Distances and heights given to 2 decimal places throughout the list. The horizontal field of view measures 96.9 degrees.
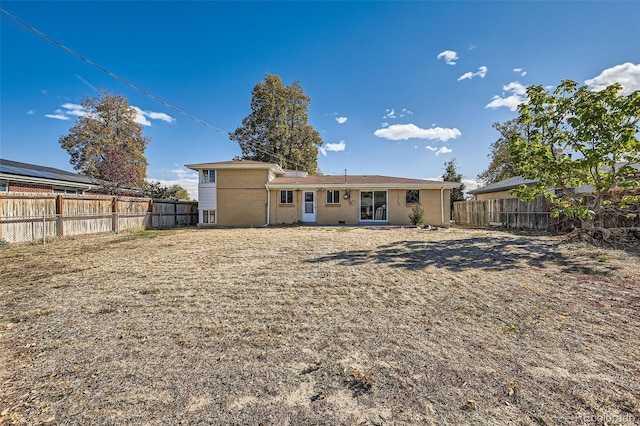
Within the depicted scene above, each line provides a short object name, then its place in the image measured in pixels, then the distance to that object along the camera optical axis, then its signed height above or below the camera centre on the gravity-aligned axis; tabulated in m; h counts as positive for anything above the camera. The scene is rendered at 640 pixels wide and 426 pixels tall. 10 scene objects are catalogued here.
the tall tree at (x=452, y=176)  31.17 +3.96
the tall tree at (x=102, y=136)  26.28 +7.57
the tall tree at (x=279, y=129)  29.50 +8.95
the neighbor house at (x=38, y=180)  15.85 +2.18
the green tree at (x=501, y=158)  29.30 +5.59
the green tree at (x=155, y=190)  27.16 +2.34
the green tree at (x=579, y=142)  7.82 +2.01
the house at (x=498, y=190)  20.80 +1.73
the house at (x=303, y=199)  17.05 +0.85
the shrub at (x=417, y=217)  15.13 -0.30
